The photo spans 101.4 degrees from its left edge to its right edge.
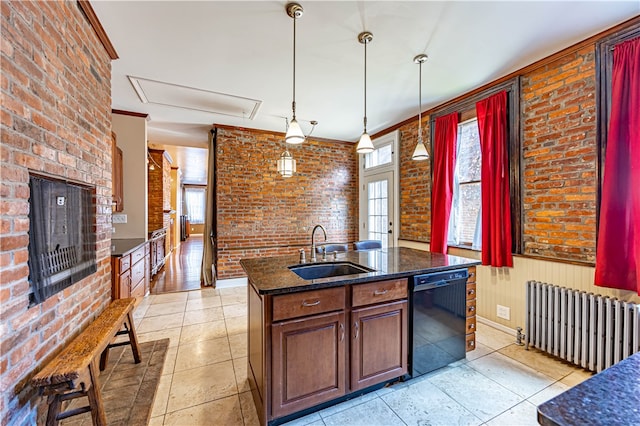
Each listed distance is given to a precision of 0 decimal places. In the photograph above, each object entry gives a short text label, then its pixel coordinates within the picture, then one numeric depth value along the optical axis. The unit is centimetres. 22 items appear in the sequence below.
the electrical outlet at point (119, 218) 392
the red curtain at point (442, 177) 351
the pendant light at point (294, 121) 191
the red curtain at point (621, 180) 199
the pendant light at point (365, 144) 249
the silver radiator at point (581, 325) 195
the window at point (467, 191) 331
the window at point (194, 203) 1403
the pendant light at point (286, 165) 379
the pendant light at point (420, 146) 255
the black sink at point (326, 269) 218
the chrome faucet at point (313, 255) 232
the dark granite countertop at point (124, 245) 294
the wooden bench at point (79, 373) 125
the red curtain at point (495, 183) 285
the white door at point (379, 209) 473
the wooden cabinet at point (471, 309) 232
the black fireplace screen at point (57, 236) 134
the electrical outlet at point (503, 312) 289
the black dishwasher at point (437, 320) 204
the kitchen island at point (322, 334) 157
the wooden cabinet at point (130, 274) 283
